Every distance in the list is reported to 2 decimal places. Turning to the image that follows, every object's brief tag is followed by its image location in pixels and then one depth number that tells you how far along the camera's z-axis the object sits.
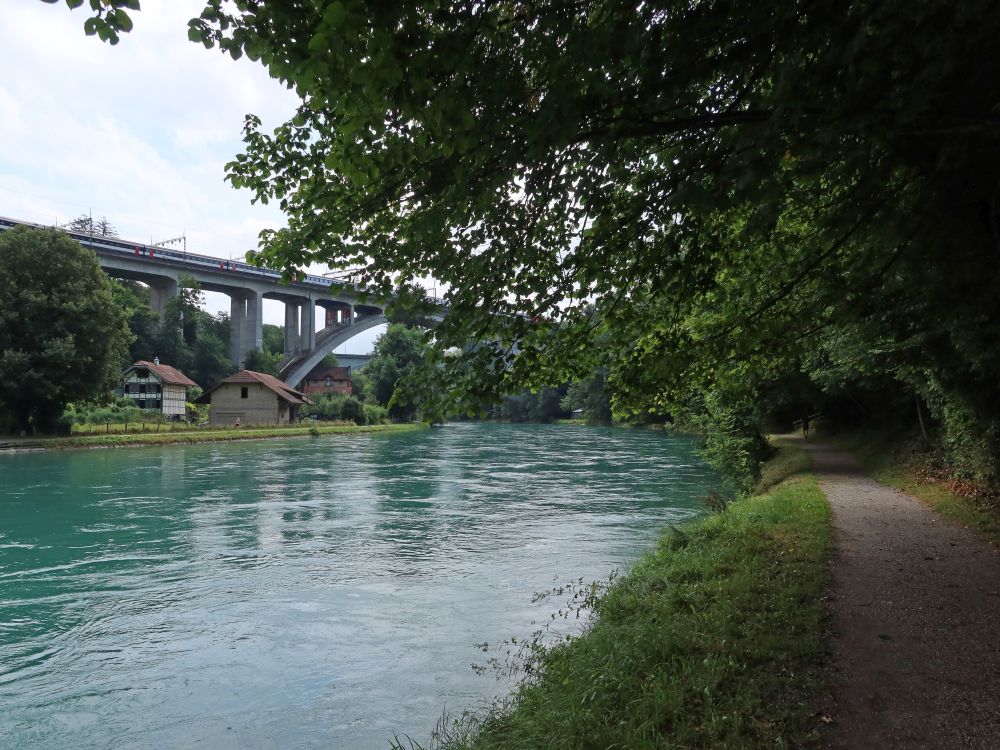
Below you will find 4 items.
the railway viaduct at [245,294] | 63.03
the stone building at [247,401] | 58.19
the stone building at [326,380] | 104.89
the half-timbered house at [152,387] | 59.34
